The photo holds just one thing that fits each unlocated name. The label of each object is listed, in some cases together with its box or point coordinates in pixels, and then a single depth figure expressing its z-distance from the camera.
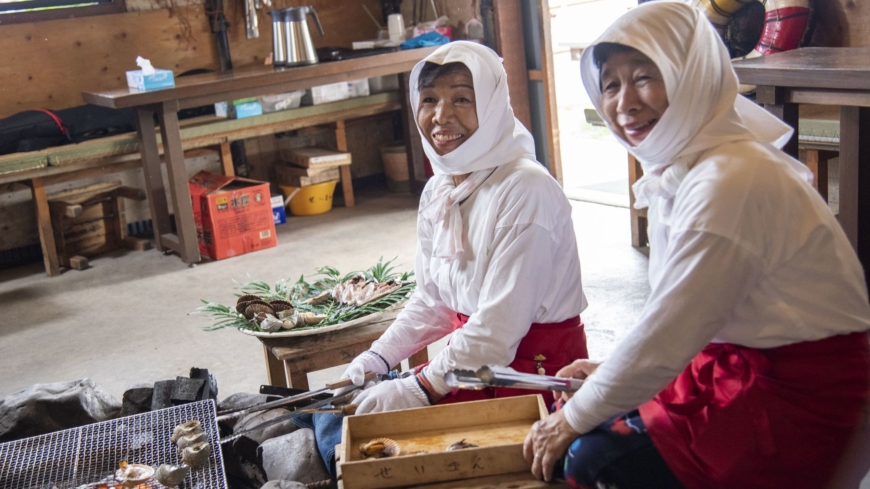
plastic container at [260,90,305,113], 6.00
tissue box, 5.03
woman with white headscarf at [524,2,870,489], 1.44
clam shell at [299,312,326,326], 2.58
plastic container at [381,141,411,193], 6.85
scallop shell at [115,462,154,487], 2.03
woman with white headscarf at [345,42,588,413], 1.95
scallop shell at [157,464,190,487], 1.99
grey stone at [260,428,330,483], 2.26
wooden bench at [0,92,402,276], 5.22
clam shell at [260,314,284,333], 2.52
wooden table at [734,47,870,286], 2.81
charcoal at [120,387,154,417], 2.68
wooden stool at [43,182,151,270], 5.50
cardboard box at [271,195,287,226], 6.01
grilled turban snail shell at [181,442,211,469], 2.03
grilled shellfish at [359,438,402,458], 1.77
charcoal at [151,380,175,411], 2.57
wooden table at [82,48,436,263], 5.04
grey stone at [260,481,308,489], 2.06
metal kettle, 5.49
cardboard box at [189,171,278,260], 5.35
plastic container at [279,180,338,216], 6.35
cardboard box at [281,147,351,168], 6.20
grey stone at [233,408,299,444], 2.51
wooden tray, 1.66
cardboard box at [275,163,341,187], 6.26
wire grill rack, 2.08
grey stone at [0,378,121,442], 2.62
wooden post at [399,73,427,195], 6.65
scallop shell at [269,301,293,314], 2.69
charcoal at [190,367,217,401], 2.65
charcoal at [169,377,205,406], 2.59
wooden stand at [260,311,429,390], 2.48
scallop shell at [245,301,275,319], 2.63
